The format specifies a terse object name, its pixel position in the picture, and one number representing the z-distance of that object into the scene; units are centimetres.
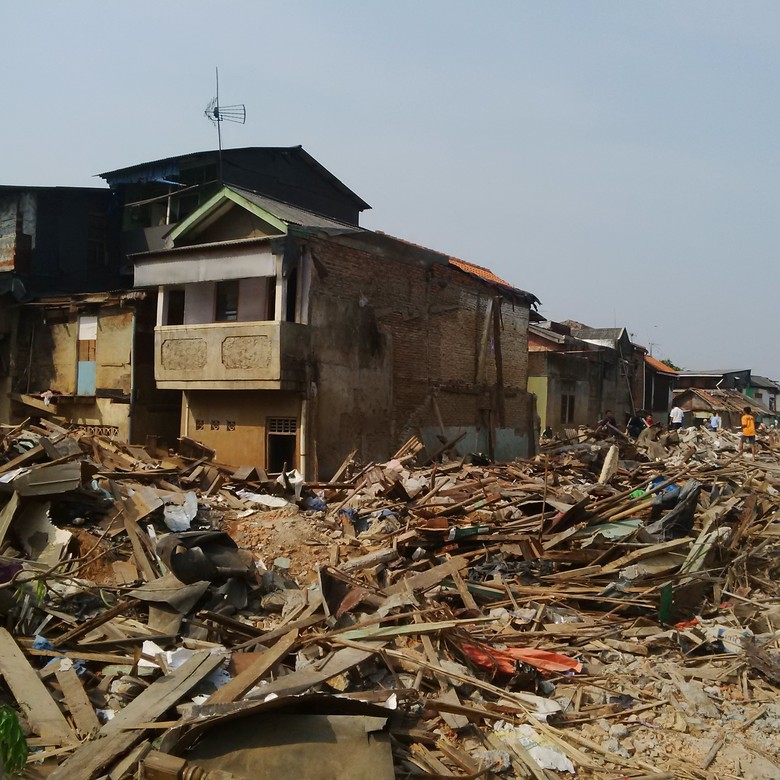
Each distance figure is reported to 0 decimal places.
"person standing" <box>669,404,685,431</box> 2807
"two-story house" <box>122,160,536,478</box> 1595
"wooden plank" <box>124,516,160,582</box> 777
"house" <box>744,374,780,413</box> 5324
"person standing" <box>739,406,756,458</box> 2062
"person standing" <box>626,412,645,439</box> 2661
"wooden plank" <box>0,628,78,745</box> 496
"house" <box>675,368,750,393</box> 4844
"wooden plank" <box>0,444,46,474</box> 946
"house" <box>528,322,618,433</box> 3097
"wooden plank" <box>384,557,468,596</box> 807
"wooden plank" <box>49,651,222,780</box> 452
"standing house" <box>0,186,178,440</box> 1936
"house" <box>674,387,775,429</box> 4356
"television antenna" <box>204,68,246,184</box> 2394
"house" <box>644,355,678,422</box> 4177
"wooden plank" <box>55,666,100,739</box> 505
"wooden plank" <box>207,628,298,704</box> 513
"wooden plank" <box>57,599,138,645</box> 615
